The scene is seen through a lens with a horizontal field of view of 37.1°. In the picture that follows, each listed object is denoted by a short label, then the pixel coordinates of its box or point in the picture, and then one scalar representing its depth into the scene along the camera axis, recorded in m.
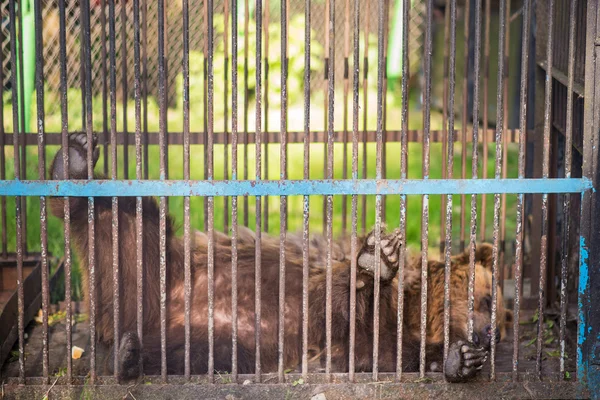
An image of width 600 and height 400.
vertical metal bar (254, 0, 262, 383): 4.07
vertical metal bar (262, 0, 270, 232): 5.53
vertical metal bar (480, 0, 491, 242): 5.57
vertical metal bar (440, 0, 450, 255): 5.55
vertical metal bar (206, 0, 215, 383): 4.04
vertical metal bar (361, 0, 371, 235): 5.62
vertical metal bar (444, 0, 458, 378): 4.18
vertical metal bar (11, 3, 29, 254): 5.24
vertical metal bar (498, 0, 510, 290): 5.37
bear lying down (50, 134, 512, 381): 4.72
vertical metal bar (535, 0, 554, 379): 4.20
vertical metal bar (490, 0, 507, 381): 4.18
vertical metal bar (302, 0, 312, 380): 4.03
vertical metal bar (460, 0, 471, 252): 5.43
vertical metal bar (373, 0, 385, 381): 4.08
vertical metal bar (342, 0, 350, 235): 5.43
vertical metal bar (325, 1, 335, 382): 4.09
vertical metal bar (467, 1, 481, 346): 4.16
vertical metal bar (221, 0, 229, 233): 5.43
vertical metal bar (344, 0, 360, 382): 4.08
